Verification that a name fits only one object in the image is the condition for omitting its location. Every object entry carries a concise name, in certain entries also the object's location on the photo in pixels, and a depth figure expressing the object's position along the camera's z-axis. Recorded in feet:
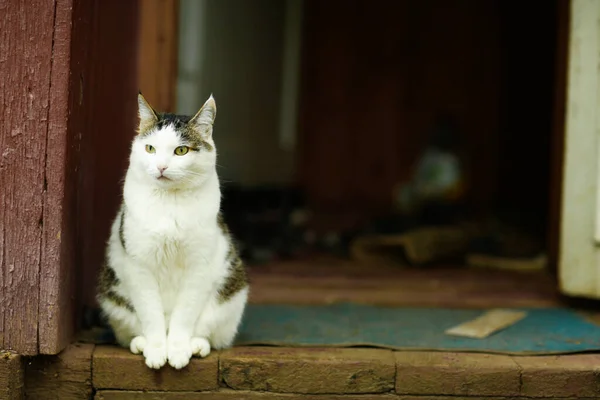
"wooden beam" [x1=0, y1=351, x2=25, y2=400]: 8.11
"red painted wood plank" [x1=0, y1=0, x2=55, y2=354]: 7.94
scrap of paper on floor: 9.73
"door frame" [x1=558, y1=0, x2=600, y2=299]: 10.77
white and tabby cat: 7.90
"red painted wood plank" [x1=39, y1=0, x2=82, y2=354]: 7.98
